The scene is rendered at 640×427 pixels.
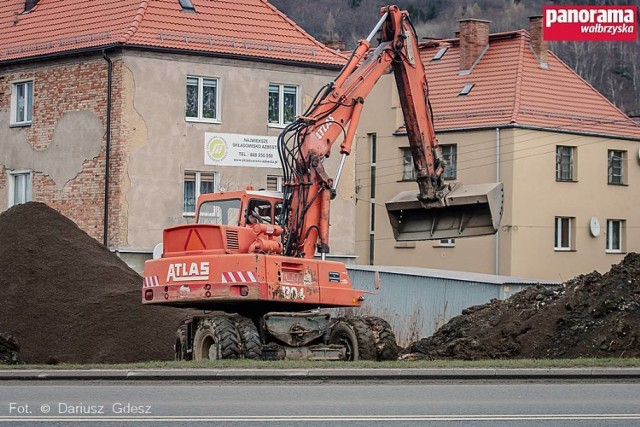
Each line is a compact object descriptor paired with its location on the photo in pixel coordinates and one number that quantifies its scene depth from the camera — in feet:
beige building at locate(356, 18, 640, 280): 179.93
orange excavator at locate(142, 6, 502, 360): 75.51
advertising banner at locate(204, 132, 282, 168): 139.03
